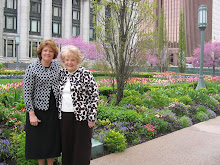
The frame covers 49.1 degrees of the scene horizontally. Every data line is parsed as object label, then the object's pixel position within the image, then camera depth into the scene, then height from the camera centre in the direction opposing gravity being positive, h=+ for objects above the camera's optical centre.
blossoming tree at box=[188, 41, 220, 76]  31.78 +2.73
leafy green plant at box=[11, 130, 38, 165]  3.58 -1.20
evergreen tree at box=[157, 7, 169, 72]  35.78 +4.22
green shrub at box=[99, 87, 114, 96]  9.57 -0.70
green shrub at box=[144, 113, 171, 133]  5.92 -1.22
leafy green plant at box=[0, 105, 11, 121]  5.60 -0.95
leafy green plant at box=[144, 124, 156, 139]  5.47 -1.33
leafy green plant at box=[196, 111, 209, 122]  7.55 -1.33
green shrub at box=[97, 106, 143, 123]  5.81 -1.02
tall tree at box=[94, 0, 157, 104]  7.65 +1.28
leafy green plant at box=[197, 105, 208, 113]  8.33 -1.19
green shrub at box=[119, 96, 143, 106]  7.48 -0.85
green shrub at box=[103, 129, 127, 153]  4.48 -1.29
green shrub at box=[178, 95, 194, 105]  8.71 -0.94
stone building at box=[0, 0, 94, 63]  36.84 +8.34
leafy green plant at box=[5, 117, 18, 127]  5.23 -1.06
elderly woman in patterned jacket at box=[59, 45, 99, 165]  3.04 -0.41
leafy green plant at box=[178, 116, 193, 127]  6.65 -1.32
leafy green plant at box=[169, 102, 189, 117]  7.54 -1.10
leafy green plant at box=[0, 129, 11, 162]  3.73 -1.20
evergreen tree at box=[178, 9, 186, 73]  35.40 +3.66
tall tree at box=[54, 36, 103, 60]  37.16 +4.67
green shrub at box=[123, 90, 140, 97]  8.47 -0.68
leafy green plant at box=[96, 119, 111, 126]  5.70 -1.15
